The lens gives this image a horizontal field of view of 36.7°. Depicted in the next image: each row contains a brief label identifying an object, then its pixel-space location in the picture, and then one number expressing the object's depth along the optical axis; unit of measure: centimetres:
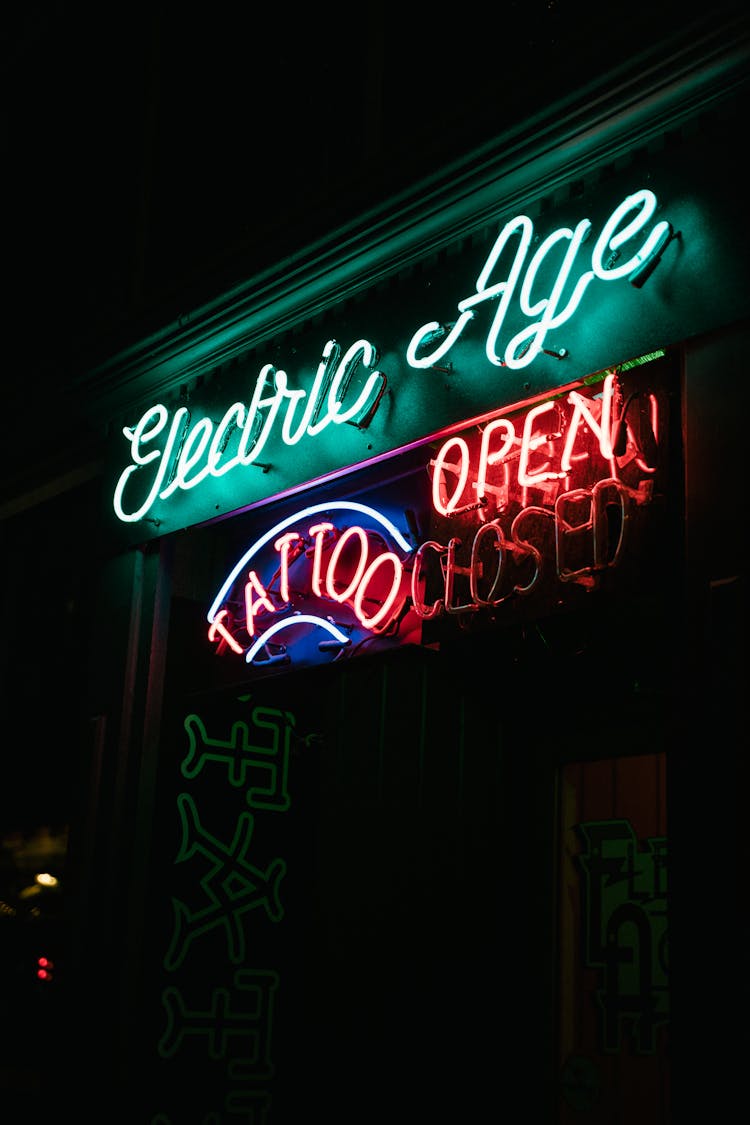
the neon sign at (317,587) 546
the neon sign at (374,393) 462
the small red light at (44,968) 697
